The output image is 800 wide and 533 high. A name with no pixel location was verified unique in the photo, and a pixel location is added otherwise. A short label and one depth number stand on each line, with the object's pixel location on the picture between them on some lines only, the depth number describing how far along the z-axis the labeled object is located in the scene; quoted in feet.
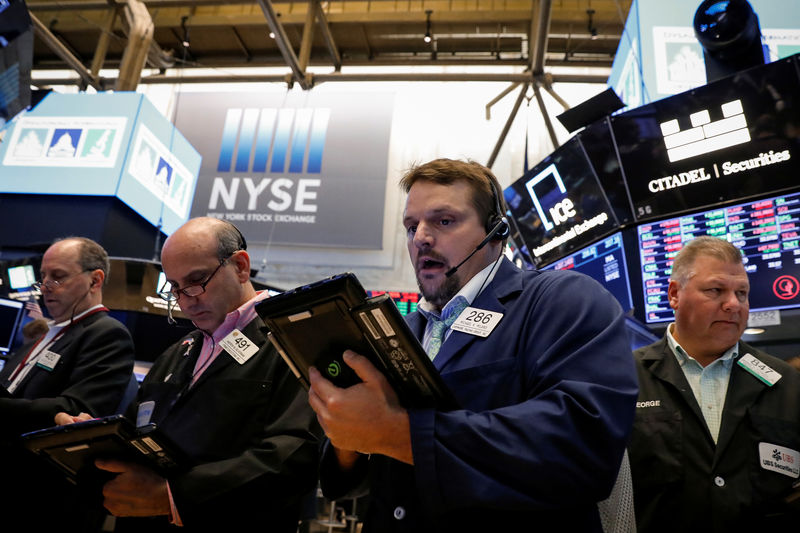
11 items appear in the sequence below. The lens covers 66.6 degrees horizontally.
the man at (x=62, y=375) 7.73
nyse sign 29.84
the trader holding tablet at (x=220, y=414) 6.01
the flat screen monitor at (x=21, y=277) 19.31
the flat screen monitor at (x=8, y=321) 16.72
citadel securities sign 12.30
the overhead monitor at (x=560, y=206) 15.34
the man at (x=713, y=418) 6.64
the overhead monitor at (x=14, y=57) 6.68
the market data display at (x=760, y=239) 12.30
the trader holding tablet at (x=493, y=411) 3.70
